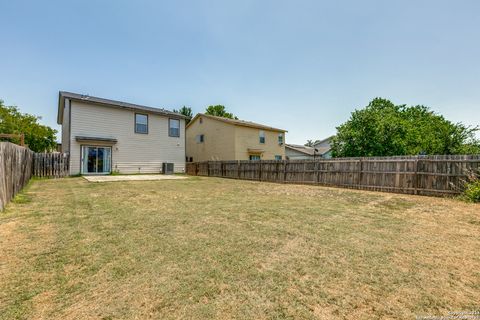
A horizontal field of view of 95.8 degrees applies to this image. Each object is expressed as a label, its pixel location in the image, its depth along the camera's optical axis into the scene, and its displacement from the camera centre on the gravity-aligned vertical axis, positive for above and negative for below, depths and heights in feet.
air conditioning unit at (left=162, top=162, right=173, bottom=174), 60.23 -2.98
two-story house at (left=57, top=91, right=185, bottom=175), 48.34 +5.12
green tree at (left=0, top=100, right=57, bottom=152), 76.64 +10.25
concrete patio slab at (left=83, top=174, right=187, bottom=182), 38.68 -4.28
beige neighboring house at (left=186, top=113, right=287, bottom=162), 70.59 +6.61
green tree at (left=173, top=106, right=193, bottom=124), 146.51 +32.20
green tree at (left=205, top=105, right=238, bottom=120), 132.05 +29.04
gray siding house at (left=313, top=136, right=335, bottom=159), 119.61 +7.41
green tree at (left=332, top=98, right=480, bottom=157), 53.93 +6.41
